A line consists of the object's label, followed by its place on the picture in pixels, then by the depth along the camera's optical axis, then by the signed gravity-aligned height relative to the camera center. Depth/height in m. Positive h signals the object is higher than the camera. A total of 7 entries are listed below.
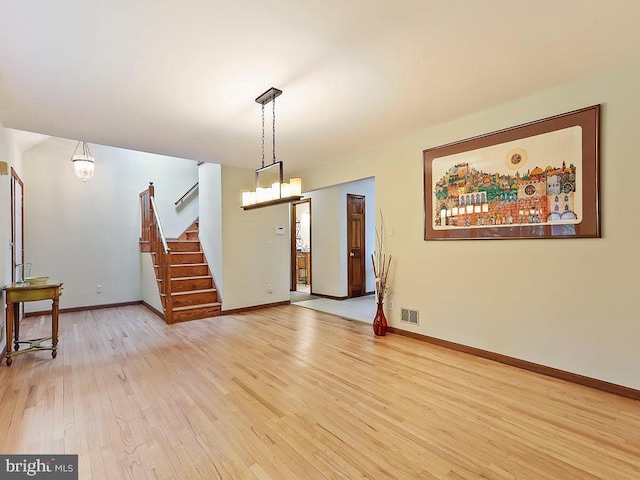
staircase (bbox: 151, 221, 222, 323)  5.02 -0.84
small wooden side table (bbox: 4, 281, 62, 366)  3.19 -0.64
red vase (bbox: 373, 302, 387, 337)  4.11 -1.14
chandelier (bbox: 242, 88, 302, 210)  2.87 +0.50
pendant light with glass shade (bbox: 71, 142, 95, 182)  5.14 +1.22
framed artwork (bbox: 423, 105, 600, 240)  2.66 +0.56
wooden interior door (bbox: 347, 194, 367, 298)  6.86 -0.17
